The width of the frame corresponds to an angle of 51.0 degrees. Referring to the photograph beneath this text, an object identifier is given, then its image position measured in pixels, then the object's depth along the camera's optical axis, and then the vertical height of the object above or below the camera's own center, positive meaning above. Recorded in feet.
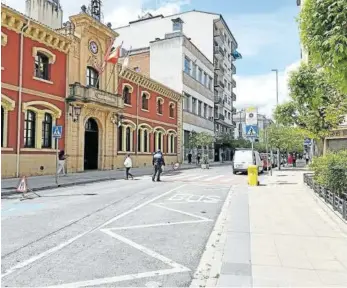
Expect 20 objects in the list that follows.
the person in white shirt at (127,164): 69.65 -1.57
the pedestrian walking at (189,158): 147.15 -0.53
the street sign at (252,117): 53.88 +5.95
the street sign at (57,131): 57.36 +3.94
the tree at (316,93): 40.20 +7.81
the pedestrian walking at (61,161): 72.48 -1.02
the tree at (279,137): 106.42 +6.12
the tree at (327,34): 17.92 +6.45
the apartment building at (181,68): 144.15 +36.63
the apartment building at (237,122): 289.70 +35.55
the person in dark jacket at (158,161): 64.49 -0.81
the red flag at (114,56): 85.66 +23.65
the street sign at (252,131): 55.42 +4.00
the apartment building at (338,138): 78.66 +4.36
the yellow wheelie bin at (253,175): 58.54 -2.91
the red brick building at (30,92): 63.67 +12.24
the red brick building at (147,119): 103.55 +12.45
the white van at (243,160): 87.81 -0.72
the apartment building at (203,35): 173.58 +60.23
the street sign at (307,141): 114.90 +5.10
